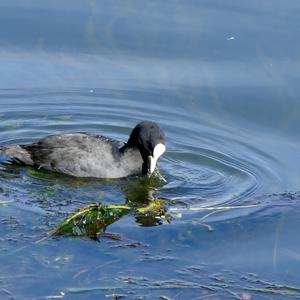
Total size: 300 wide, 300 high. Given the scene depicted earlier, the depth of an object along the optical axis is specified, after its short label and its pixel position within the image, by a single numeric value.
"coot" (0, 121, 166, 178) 17.56
